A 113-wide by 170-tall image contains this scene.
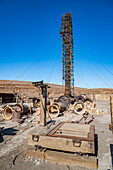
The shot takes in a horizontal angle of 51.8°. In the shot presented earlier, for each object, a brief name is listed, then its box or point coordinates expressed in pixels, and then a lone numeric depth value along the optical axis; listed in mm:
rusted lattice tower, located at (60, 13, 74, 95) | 20703
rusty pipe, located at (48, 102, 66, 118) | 11048
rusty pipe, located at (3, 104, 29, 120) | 8907
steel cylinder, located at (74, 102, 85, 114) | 11582
